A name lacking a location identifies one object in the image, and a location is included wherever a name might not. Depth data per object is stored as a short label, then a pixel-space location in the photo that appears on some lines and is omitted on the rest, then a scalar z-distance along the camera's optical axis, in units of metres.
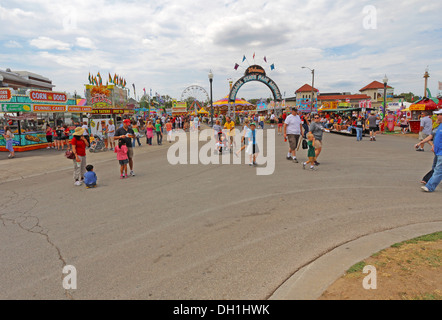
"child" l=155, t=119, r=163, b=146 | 18.52
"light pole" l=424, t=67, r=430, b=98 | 33.00
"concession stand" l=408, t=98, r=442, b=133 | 22.00
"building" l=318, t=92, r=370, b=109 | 94.62
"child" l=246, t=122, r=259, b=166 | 9.83
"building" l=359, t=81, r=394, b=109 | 95.75
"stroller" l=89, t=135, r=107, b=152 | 16.03
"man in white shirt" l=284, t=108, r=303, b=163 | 10.01
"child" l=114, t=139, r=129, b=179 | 8.41
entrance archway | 38.44
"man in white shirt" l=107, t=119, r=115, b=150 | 17.23
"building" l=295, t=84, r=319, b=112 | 102.44
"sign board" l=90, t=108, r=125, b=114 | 21.55
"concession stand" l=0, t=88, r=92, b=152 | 16.23
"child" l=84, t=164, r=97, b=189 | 7.75
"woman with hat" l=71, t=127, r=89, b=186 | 7.95
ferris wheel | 55.72
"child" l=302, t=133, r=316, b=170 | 8.82
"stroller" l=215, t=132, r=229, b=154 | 13.54
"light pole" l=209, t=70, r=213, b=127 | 26.04
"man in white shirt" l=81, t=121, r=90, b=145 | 15.73
